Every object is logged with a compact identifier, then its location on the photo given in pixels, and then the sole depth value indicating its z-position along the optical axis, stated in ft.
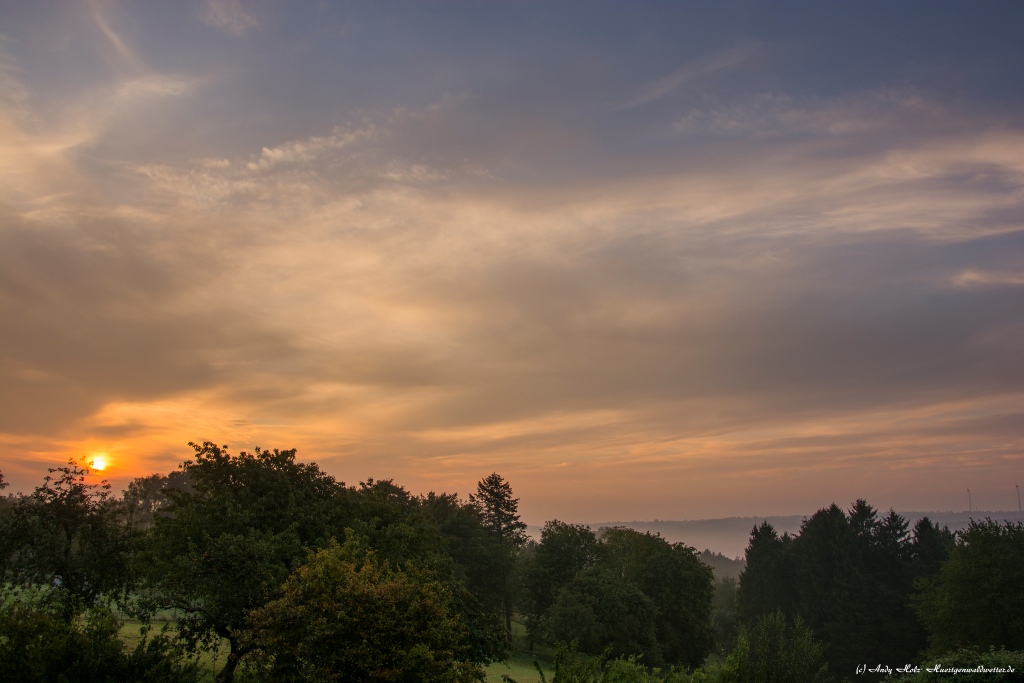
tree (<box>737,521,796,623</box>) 343.87
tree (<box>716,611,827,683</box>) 77.60
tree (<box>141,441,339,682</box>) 92.32
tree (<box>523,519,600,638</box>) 240.32
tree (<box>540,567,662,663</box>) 198.39
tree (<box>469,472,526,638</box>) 284.00
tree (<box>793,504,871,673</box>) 278.05
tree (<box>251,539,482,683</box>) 63.52
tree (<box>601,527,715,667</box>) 236.43
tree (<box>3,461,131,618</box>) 106.32
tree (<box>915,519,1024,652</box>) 191.21
